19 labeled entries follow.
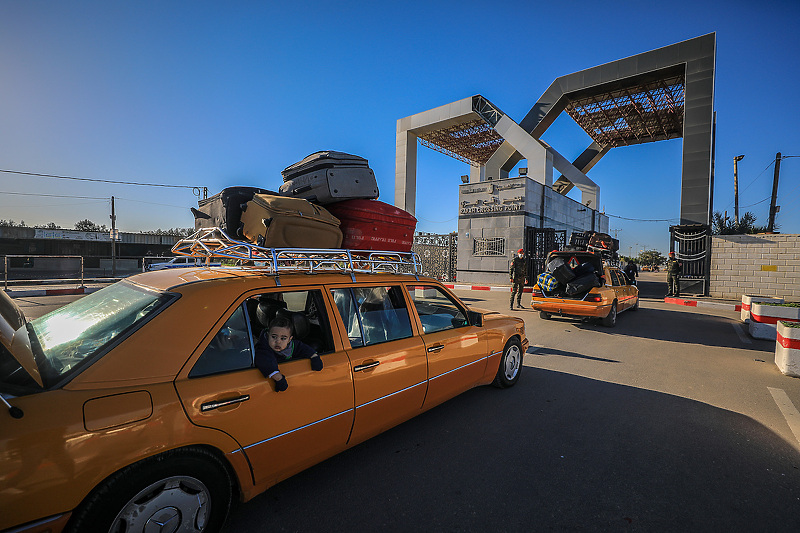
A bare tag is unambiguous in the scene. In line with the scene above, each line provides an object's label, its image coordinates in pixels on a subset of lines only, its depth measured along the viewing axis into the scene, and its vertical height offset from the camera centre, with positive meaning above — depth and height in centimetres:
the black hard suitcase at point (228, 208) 303 +38
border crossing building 1648 +663
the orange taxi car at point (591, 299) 832 -103
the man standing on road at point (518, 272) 1149 -53
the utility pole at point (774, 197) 2011 +350
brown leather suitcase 276 +24
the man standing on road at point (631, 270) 1621 -59
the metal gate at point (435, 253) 2414 +11
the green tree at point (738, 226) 2214 +225
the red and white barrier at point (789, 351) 508 -132
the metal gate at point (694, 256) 1573 +9
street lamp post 2511 +528
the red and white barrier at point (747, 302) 938 -116
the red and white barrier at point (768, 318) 746 -125
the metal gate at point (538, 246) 1889 +55
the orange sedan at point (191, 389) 146 -73
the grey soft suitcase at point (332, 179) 347 +74
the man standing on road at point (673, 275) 1558 -77
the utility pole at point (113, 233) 2437 +121
